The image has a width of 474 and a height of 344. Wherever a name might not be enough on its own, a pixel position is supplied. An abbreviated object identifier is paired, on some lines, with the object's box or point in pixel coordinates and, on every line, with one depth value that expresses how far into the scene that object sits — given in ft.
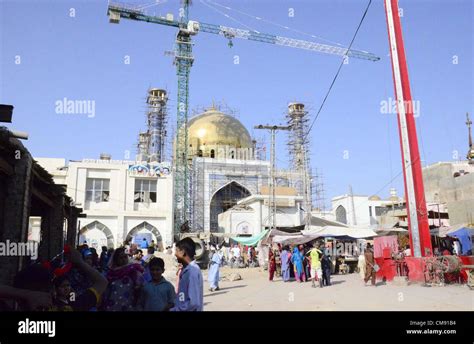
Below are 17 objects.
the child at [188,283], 11.60
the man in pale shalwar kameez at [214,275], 42.86
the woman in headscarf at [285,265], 51.85
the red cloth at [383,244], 50.33
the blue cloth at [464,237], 57.88
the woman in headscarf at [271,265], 53.67
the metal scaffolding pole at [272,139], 83.76
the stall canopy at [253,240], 73.64
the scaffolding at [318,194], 150.68
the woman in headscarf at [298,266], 50.16
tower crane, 119.24
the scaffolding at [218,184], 121.08
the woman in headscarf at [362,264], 43.42
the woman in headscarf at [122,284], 13.30
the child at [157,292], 13.56
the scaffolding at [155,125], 150.00
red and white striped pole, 42.65
